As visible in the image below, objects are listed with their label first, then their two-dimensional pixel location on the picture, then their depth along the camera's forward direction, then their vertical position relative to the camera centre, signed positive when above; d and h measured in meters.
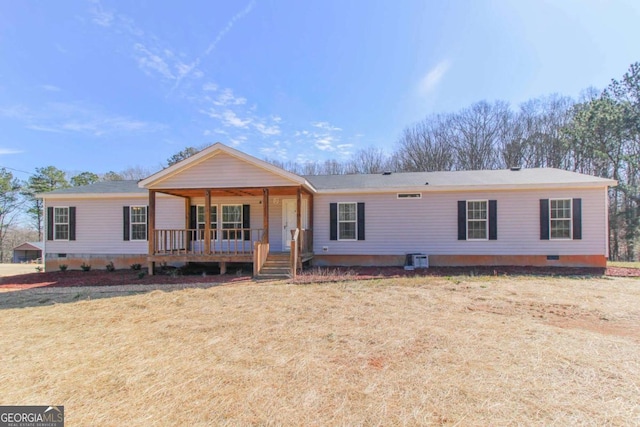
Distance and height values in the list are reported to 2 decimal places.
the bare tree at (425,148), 28.05 +6.51
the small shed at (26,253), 32.28 -3.80
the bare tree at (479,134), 26.91 +7.47
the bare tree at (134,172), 35.75 +5.36
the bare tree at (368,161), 31.11 +5.71
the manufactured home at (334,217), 10.55 -0.04
